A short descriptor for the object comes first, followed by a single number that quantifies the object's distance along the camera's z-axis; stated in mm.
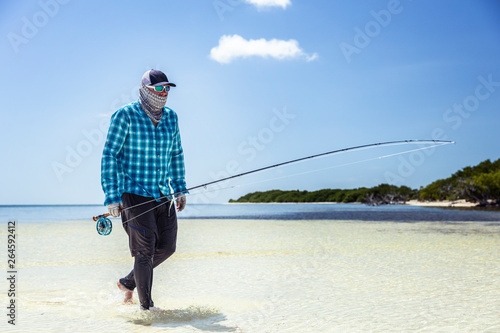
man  4129
